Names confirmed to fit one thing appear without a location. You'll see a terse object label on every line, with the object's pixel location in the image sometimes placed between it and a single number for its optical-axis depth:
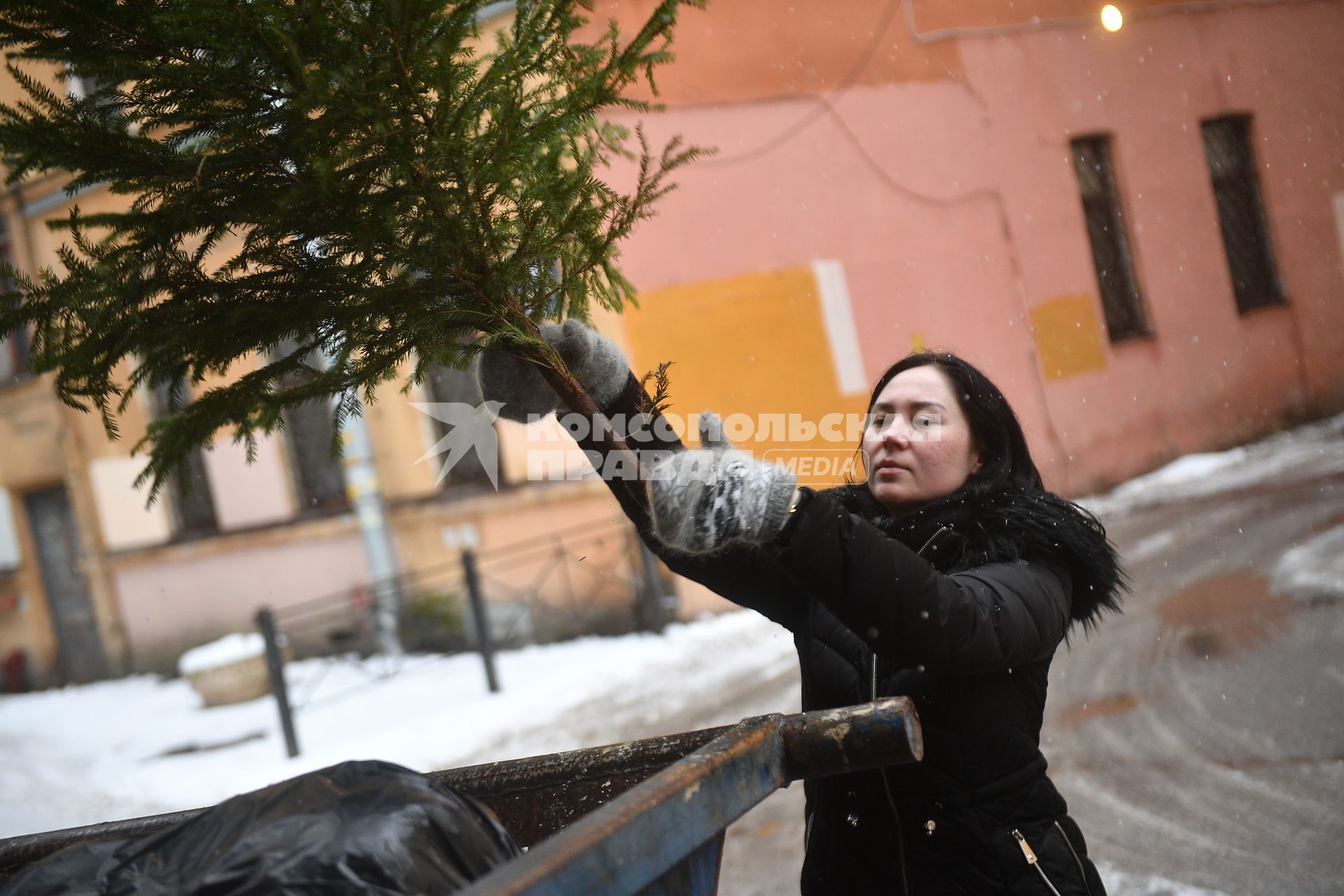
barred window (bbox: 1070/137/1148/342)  10.46
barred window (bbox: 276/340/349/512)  11.11
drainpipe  9.39
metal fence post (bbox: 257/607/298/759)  6.89
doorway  12.37
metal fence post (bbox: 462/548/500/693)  7.54
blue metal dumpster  1.20
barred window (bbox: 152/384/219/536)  11.52
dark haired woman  1.42
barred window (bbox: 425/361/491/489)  9.89
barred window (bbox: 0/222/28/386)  12.31
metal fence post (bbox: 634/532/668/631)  8.50
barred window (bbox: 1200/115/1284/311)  10.52
